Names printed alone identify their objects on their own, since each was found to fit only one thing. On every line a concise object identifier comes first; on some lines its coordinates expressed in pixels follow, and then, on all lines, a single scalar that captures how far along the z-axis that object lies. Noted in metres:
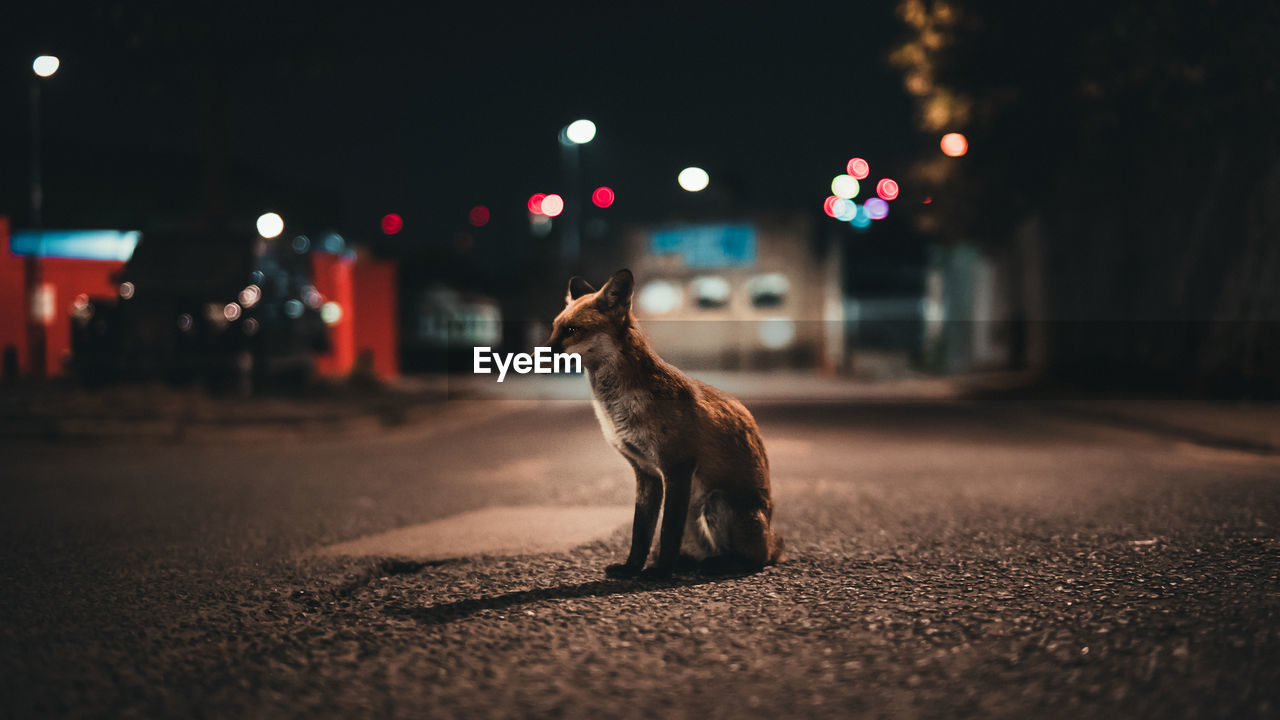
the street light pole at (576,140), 15.79
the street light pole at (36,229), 15.96
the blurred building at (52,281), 23.81
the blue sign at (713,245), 43.69
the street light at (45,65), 15.86
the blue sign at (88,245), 24.91
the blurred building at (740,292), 43.00
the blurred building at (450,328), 36.69
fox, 4.81
